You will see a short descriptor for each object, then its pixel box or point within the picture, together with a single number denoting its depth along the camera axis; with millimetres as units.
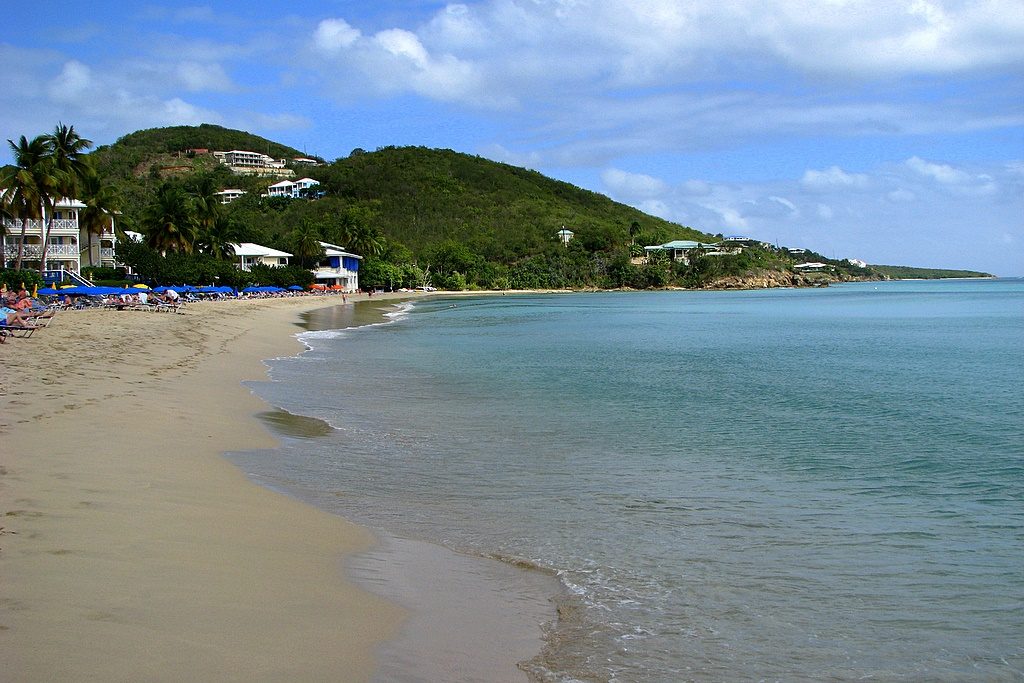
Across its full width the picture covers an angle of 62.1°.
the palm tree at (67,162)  48438
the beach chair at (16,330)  20084
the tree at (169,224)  64750
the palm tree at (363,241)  104438
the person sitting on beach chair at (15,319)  20519
